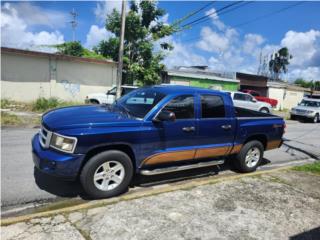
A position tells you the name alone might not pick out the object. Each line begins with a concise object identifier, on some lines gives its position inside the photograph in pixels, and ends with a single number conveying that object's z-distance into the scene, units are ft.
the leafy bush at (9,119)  28.61
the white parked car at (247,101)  51.66
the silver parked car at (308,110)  53.95
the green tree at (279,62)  191.59
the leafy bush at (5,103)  39.84
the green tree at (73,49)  69.38
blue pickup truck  11.30
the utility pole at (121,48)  39.70
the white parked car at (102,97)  42.81
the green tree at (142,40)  56.84
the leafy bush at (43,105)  39.10
